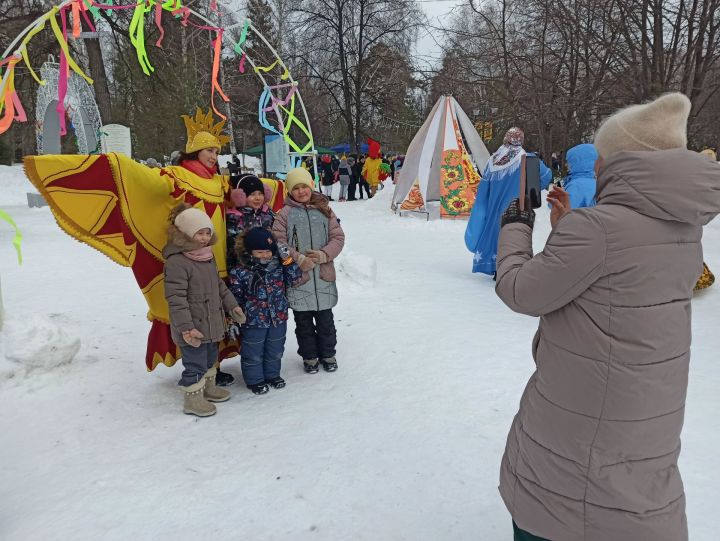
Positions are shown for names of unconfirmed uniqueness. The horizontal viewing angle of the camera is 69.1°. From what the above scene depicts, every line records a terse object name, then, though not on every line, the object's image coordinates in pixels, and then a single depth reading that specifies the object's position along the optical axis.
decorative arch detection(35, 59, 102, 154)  10.88
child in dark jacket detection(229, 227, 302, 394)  3.10
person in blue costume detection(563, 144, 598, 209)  4.80
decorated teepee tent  10.55
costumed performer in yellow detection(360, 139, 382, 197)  16.52
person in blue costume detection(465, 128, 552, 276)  5.87
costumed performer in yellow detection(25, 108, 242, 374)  2.78
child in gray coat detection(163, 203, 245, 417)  2.79
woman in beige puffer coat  1.20
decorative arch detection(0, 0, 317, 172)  2.58
